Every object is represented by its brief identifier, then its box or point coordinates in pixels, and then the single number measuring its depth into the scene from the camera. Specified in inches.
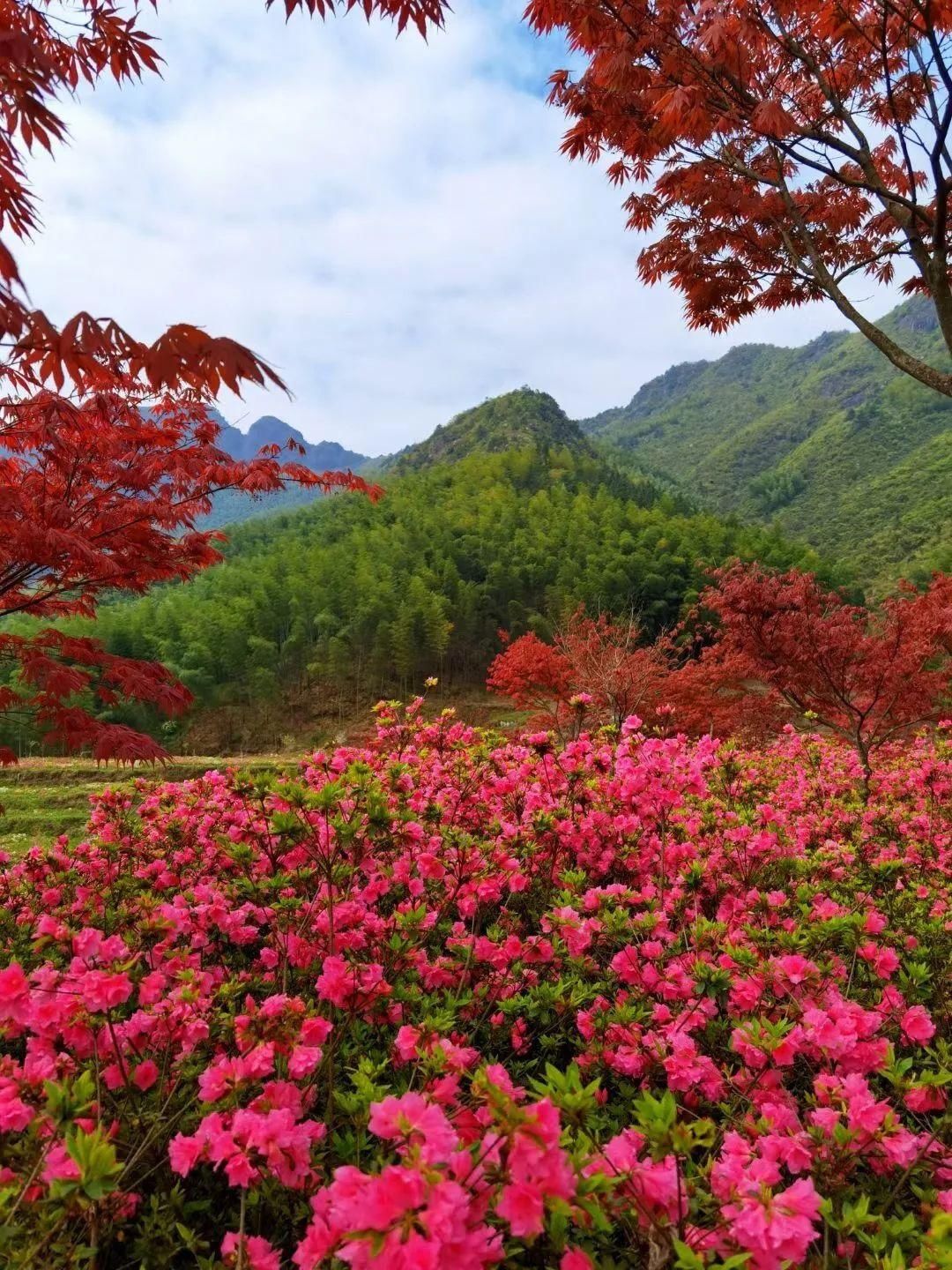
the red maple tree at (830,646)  237.3
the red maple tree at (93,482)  79.0
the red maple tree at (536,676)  457.7
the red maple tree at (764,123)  101.4
